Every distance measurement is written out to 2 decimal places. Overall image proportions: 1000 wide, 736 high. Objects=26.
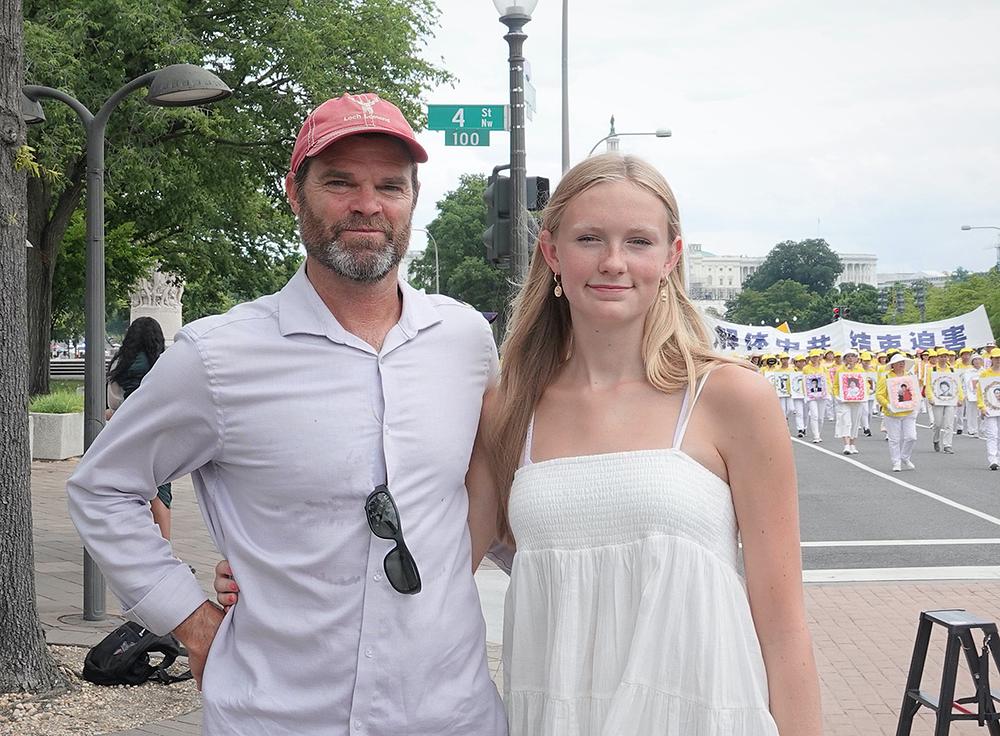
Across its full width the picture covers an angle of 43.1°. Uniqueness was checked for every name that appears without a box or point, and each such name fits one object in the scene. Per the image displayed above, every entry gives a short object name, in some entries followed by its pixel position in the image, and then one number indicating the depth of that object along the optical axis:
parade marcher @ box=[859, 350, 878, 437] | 26.47
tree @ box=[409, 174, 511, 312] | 82.50
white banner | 34.47
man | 2.53
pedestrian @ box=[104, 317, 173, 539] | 9.69
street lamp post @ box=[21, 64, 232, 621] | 8.38
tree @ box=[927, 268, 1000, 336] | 65.25
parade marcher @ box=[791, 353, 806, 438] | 29.84
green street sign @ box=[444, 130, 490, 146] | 11.33
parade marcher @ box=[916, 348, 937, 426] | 26.44
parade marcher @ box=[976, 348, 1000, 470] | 19.72
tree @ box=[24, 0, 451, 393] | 20.22
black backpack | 6.20
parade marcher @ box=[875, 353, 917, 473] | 19.56
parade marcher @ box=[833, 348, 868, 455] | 23.45
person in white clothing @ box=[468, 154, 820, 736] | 2.46
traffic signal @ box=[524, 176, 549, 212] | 11.56
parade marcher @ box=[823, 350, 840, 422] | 29.08
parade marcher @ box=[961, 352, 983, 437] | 25.97
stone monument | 34.19
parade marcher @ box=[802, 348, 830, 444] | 28.78
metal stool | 4.77
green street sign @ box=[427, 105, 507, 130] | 11.30
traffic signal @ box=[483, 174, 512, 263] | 11.39
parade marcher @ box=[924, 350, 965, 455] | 22.97
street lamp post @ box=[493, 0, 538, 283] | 11.20
